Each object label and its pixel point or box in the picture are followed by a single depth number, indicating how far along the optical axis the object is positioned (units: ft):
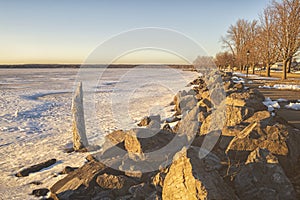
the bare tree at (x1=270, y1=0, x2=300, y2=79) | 84.02
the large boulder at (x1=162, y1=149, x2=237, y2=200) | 10.63
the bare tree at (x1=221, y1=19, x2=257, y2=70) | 182.47
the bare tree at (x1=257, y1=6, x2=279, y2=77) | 101.40
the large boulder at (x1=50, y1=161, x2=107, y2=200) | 15.41
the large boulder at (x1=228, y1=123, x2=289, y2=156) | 14.80
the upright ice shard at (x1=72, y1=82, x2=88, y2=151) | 27.27
